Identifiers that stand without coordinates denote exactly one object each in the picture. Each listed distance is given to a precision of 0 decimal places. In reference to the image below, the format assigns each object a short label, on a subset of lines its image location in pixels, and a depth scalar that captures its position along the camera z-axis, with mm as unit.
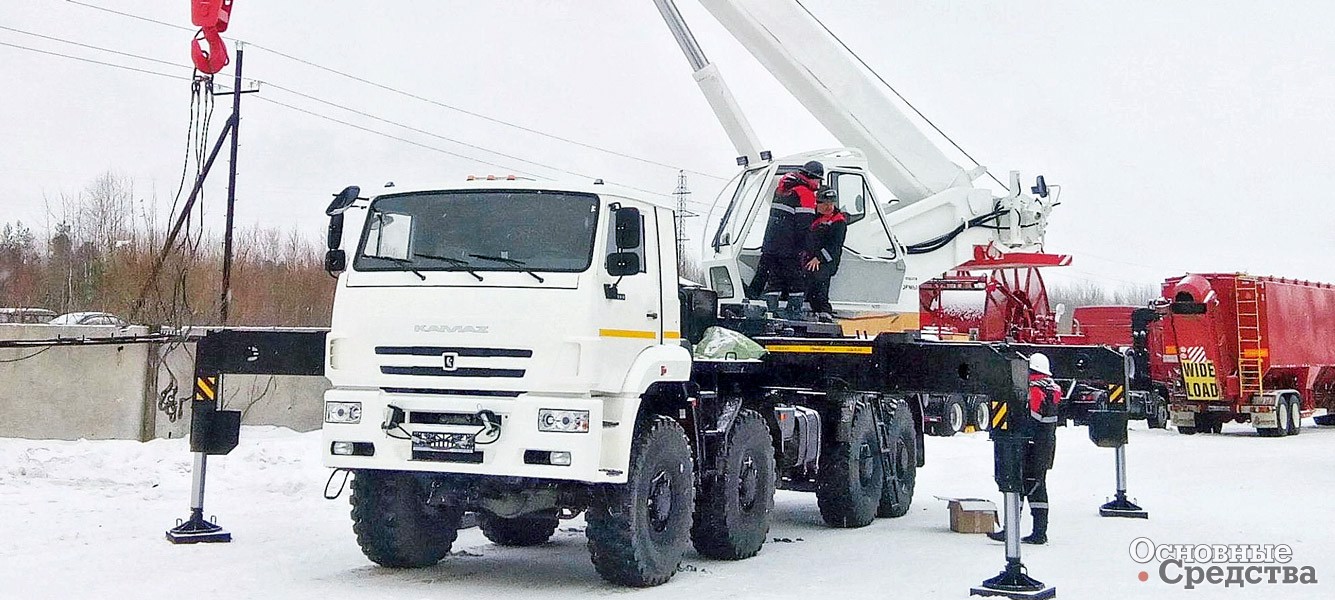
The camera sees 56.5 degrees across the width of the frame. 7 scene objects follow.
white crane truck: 8180
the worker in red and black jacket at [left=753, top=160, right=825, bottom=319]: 12312
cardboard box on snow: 11727
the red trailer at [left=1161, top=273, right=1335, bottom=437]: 25203
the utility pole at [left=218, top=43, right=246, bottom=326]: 17297
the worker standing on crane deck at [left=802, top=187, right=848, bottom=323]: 12305
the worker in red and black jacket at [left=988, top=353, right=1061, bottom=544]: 9445
